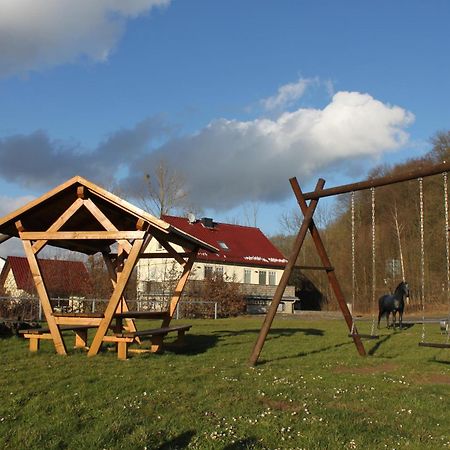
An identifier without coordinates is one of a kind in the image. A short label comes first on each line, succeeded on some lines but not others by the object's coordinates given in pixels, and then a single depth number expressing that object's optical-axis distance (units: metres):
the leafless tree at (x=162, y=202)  46.47
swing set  9.74
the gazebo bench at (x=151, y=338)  10.02
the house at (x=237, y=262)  42.72
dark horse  20.12
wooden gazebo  10.32
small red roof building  31.75
